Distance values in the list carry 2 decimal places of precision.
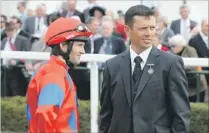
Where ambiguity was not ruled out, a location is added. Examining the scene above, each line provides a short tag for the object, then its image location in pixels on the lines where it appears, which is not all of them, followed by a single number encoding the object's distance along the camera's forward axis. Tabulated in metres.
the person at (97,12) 12.90
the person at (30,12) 14.95
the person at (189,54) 9.64
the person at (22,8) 16.38
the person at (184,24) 12.90
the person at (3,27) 12.47
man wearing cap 4.47
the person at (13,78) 10.87
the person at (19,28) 12.44
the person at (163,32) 11.78
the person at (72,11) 12.81
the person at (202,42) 10.89
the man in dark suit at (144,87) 5.46
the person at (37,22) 13.45
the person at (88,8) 12.95
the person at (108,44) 10.70
